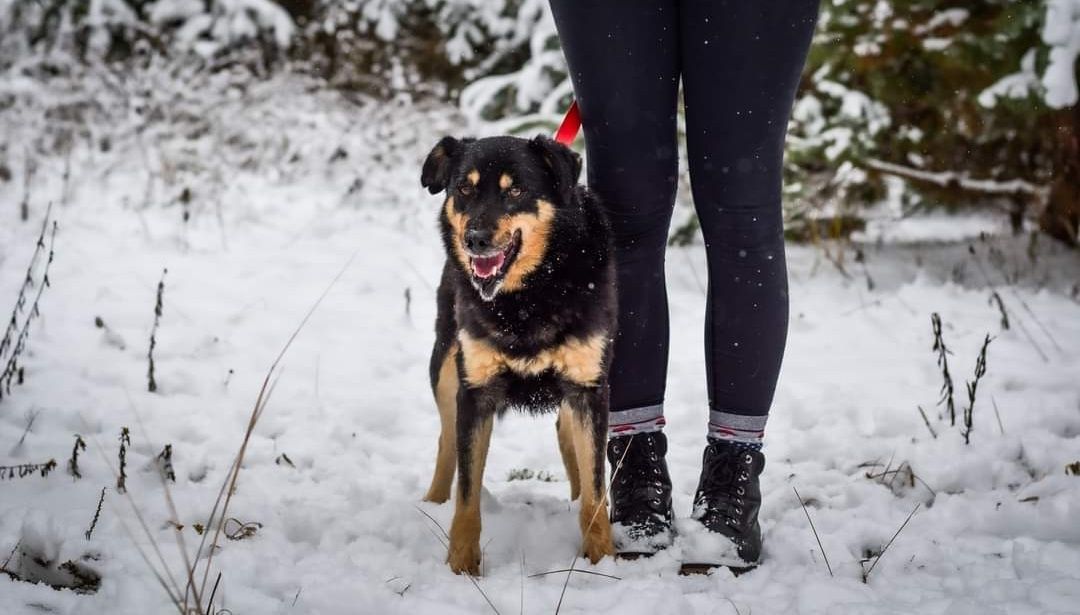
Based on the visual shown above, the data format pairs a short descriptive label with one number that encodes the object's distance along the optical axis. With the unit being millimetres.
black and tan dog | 2504
